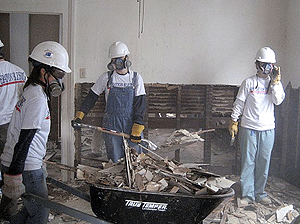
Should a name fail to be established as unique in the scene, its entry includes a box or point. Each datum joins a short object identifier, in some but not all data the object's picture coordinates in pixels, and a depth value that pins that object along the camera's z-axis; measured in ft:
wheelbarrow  8.91
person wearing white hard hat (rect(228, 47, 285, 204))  16.42
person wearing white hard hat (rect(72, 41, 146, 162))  16.17
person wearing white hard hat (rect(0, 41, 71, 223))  8.59
